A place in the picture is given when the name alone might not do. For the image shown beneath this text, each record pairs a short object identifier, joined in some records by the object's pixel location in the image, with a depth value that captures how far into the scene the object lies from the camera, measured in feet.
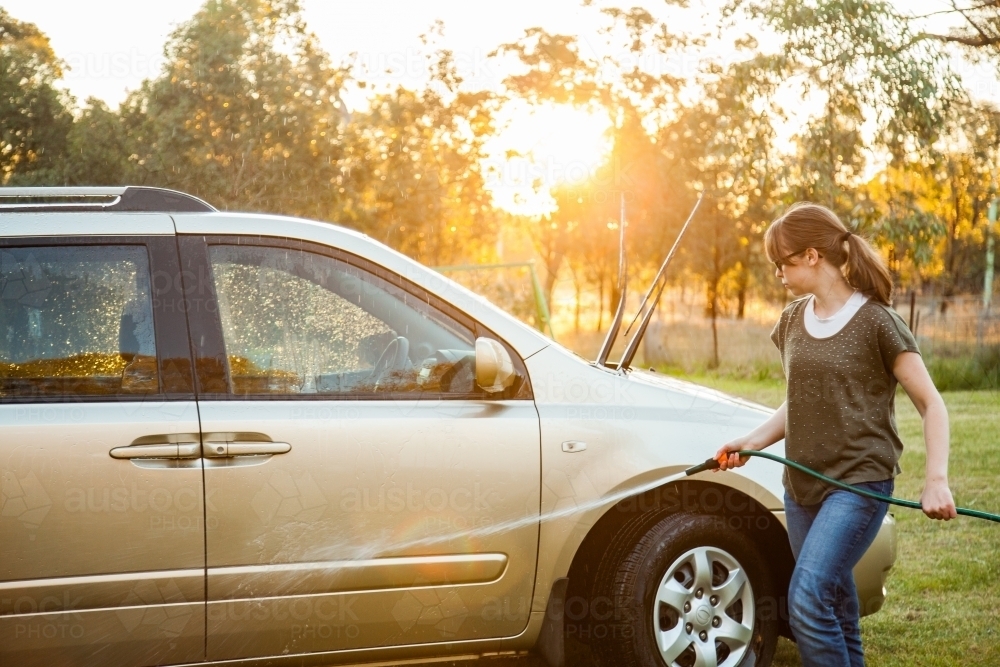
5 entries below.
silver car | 10.87
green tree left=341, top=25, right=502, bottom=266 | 82.64
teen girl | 10.03
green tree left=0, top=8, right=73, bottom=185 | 68.18
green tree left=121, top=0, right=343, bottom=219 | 68.80
